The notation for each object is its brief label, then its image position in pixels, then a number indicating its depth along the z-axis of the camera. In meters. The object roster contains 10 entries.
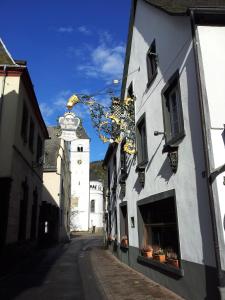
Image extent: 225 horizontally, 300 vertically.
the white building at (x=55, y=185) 29.85
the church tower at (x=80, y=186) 61.25
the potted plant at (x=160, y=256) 9.48
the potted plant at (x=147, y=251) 10.66
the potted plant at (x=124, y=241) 14.59
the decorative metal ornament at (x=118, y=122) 12.25
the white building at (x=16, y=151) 13.45
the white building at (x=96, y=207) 64.56
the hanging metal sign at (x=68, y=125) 10.54
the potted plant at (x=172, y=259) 8.39
